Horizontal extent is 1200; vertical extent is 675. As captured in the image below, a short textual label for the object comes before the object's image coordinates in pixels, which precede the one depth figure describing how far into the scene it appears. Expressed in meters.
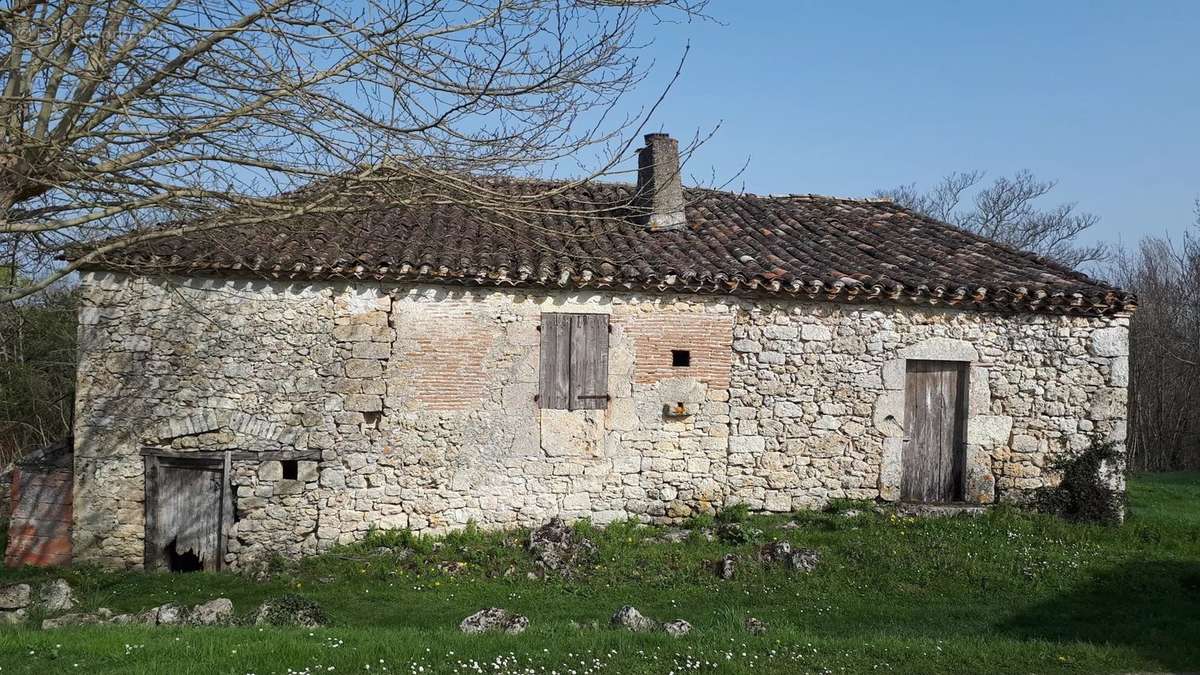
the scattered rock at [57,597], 7.68
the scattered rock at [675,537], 9.76
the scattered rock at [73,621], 6.71
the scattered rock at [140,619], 6.89
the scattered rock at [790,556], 8.89
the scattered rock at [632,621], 6.62
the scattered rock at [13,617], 7.01
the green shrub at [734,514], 10.28
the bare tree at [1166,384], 23.91
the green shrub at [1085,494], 10.64
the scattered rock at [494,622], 6.54
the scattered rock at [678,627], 6.42
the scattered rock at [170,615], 6.95
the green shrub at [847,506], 10.48
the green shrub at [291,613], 6.82
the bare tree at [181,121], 5.38
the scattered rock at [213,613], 6.97
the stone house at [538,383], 9.71
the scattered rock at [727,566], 8.78
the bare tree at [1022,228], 29.62
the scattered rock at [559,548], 8.98
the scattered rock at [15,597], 7.68
